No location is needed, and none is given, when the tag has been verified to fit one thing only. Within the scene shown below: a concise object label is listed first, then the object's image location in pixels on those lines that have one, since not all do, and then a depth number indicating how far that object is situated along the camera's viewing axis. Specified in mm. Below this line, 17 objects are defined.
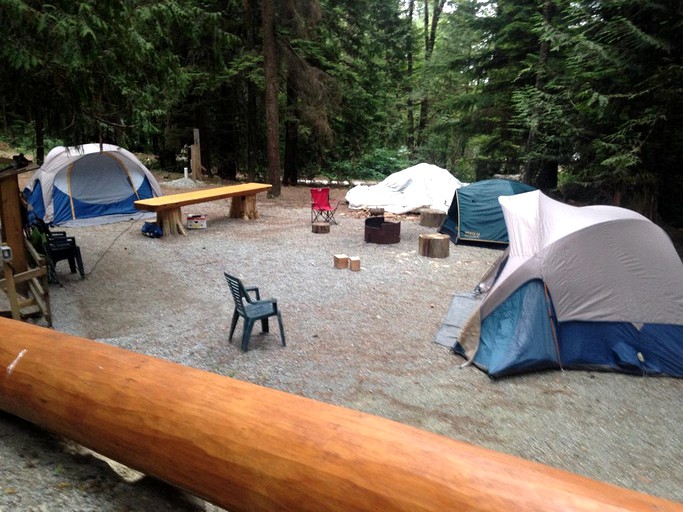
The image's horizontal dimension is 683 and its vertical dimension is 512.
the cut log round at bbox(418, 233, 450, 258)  8852
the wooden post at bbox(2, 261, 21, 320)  4426
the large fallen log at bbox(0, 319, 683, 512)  1316
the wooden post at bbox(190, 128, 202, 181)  16797
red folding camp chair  11484
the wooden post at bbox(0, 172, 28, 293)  5172
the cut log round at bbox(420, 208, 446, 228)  11438
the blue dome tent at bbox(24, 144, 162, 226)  10438
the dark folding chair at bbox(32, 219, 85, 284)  6711
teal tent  9703
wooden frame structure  4937
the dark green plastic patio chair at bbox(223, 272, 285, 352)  4852
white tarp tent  13023
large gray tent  4566
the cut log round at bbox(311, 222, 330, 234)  10633
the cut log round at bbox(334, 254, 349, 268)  8016
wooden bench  9625
